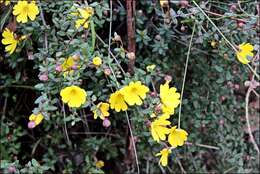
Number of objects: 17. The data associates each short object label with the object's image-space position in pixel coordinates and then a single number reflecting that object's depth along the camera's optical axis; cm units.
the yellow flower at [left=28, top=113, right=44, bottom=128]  57
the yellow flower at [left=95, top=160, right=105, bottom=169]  70
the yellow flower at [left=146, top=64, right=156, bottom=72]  62
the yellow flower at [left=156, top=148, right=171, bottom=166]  57
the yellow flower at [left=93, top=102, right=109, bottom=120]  55
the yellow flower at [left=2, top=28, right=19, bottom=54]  61
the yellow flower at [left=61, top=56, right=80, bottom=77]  56
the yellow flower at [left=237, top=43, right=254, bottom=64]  60
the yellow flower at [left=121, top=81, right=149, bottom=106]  55
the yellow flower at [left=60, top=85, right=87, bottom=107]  54
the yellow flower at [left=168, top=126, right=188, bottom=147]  56
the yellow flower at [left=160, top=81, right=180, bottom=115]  56
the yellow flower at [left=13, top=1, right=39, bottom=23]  60
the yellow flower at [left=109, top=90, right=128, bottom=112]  55
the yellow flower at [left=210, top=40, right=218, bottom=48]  66
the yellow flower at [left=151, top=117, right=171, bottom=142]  56
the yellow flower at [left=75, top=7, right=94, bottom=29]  58
